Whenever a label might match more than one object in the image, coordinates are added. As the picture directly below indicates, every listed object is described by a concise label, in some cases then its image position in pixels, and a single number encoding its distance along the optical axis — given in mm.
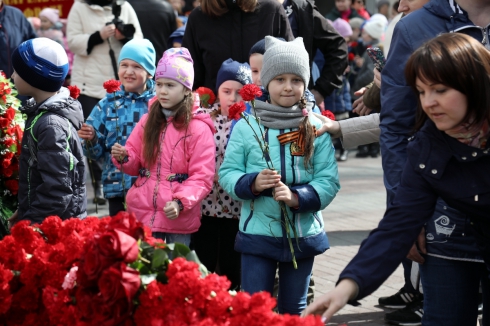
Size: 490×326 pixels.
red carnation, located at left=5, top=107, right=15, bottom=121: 8174
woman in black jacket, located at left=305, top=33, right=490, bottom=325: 4428
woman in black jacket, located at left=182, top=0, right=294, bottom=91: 8942
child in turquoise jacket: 6754
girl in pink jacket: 7565
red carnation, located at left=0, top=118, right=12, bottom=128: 8113
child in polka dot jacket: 8272
